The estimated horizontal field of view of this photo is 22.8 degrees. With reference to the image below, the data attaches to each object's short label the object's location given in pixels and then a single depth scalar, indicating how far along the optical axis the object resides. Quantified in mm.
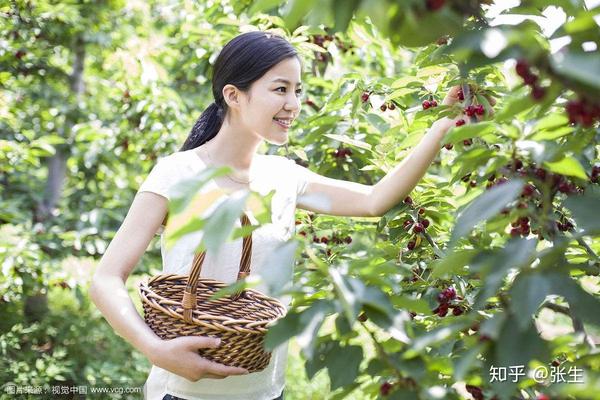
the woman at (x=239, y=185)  2898
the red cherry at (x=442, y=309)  2848
